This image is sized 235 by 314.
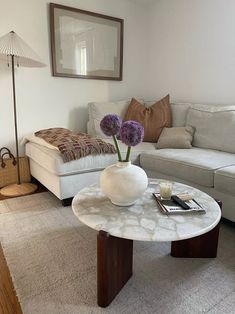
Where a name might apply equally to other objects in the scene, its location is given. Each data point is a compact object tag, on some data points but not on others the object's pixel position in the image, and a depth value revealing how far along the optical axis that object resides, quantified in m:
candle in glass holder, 1.39
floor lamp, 2.29
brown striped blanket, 2.12
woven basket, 2.73
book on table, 1.23
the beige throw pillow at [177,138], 2.53
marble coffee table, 1.08
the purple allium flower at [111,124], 1.22
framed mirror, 2.90
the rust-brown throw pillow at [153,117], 2.91
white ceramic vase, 1.24
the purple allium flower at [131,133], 1.18
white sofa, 1.87
